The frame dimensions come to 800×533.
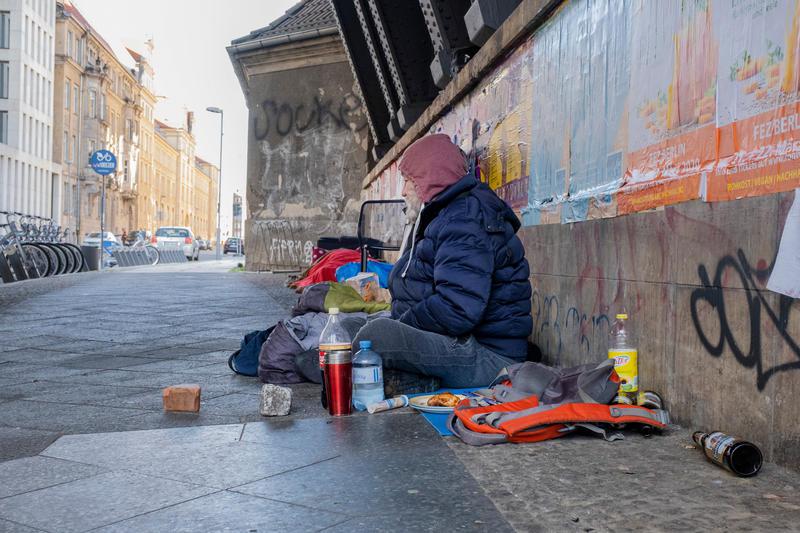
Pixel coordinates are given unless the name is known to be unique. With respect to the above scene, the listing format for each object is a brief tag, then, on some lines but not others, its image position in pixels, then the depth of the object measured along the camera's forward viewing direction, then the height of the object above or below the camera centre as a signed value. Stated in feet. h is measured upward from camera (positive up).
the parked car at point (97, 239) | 122.52 +0.51
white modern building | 164.45 +28.40
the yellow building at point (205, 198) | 412.36 +25.22
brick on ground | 12.75 -2.34
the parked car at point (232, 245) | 213.25 +0.31
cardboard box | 25.80 -1.08
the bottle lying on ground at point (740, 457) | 8.66 -2.03
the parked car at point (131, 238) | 158.79 +1.07
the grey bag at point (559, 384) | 11.18 -1.76
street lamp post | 149.05 +24.16
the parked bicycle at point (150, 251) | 108.17 -0.91
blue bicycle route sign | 81.30 +7.97
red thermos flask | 12.32 -1.94
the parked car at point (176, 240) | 138.72 +0.84
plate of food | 12.19 -2.24
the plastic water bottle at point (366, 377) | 12.70 -1.93
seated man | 12.69 -0.52
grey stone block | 12.42 -2.28
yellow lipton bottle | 11.69 -1.56
